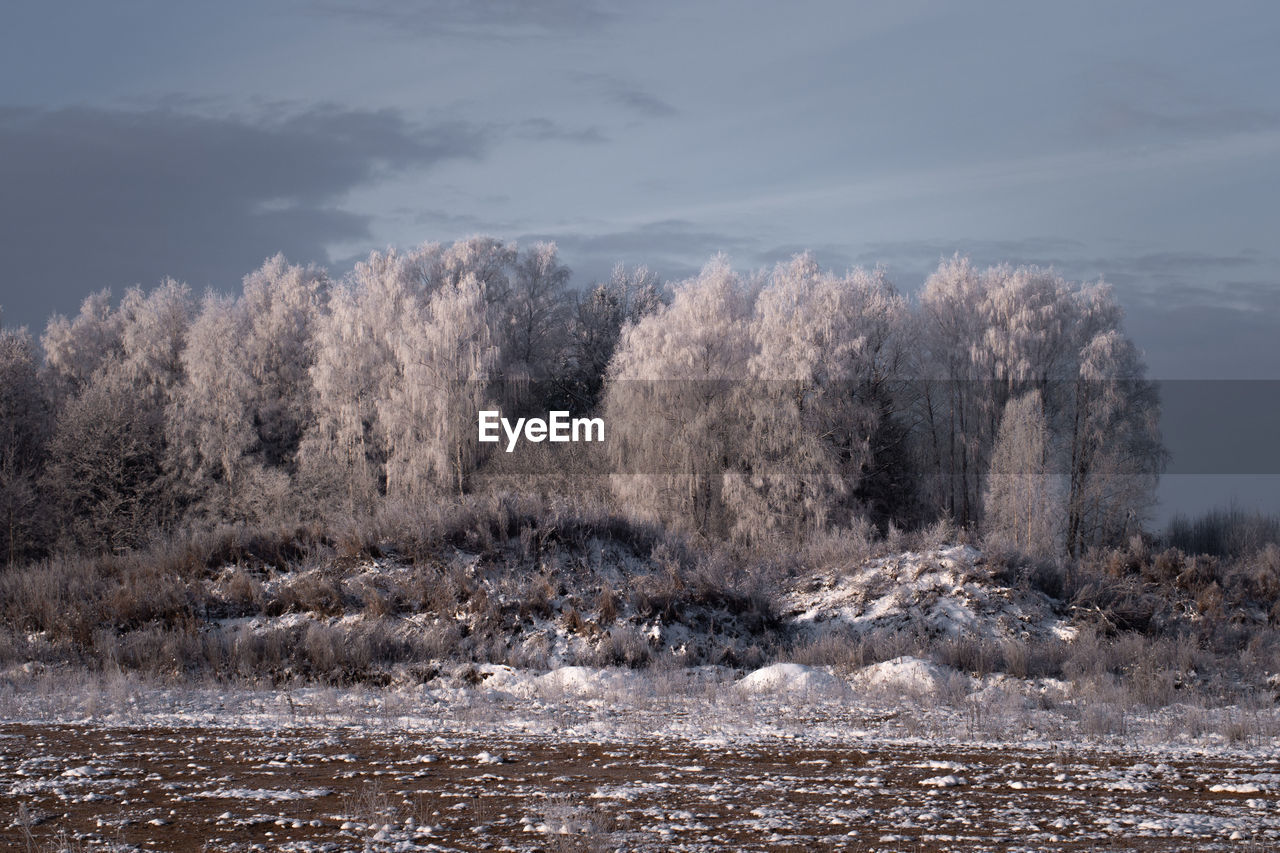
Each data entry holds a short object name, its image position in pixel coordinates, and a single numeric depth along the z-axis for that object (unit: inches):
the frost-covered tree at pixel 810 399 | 1535.4
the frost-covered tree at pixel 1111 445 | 1547.7
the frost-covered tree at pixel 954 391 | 1658.5
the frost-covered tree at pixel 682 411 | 1565.0
